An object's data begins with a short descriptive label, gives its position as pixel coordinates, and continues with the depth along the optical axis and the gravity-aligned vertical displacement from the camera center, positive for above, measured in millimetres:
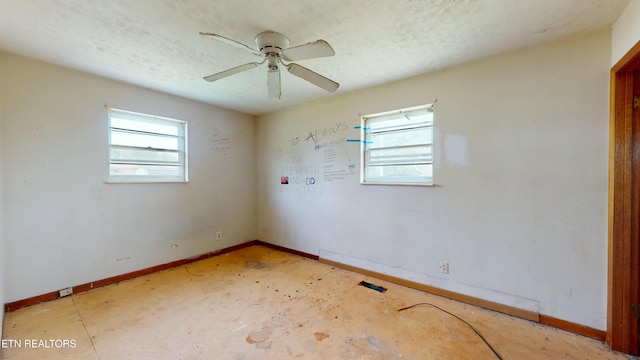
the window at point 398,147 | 2689 +371
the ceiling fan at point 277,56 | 1684 +879
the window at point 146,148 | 2859 +401
